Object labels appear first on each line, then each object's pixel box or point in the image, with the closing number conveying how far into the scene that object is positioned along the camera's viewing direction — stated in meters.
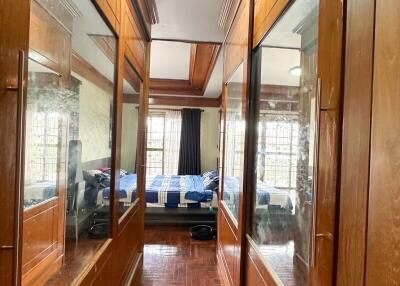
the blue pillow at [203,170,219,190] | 4.82
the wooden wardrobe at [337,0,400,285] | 0.61
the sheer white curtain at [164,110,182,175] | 7.19
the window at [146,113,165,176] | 7.23
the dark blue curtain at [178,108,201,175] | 7.11
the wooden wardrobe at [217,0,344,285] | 0.85
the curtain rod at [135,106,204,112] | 7.21
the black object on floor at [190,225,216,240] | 4.14
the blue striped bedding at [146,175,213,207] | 4.56
